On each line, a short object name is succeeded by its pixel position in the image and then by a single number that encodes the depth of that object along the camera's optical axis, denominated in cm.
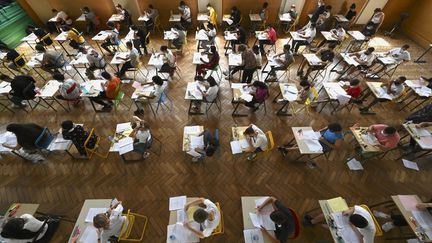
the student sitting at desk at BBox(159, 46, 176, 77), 685
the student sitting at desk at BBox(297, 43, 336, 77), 675
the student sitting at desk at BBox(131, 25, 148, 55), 786
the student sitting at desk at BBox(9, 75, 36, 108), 566
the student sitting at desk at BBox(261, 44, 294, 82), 681
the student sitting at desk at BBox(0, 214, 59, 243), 316
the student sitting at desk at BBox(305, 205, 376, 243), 316
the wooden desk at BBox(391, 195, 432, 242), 339
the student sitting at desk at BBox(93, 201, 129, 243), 313
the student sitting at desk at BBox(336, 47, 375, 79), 700
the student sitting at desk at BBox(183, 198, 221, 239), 322
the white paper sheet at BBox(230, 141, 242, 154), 462
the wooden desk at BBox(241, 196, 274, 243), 329
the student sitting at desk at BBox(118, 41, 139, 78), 675
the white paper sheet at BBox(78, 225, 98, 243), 320
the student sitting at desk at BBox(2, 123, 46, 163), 445
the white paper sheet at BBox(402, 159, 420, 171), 528
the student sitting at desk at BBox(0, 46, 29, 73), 688
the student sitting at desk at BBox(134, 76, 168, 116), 560
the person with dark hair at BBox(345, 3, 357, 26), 951
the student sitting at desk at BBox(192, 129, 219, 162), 440
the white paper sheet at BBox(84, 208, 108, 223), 338
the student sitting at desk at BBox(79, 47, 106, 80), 688
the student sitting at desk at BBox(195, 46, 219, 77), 661
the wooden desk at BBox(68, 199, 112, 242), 334
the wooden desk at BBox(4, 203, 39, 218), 355
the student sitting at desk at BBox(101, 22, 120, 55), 809
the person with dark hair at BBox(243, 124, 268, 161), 448
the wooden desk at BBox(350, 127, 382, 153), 456
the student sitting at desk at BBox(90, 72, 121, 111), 574
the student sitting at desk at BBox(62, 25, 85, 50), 816
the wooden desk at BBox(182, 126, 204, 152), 470
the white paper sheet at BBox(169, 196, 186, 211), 393
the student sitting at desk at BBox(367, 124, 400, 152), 441
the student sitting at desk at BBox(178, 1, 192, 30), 943
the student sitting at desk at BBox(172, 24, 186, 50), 835
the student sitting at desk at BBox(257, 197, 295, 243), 304
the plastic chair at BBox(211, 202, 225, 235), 342
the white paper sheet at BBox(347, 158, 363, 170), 520
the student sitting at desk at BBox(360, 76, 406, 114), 568
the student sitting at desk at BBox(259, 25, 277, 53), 811
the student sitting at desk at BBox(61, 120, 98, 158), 454
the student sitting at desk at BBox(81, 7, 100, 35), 951
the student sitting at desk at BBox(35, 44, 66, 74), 686
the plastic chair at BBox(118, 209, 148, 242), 351
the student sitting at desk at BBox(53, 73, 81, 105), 567
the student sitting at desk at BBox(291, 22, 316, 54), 819
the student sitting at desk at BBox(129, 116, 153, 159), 479
